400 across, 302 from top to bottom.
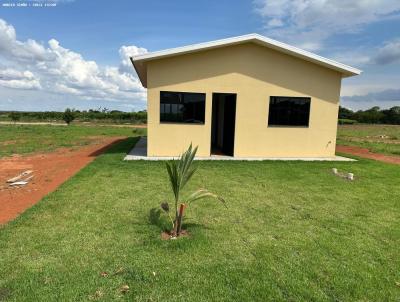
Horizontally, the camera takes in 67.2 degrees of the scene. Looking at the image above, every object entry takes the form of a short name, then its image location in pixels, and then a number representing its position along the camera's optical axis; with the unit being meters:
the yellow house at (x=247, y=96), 11.74
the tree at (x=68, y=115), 42.03
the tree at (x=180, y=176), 4.54
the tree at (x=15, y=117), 49.41
